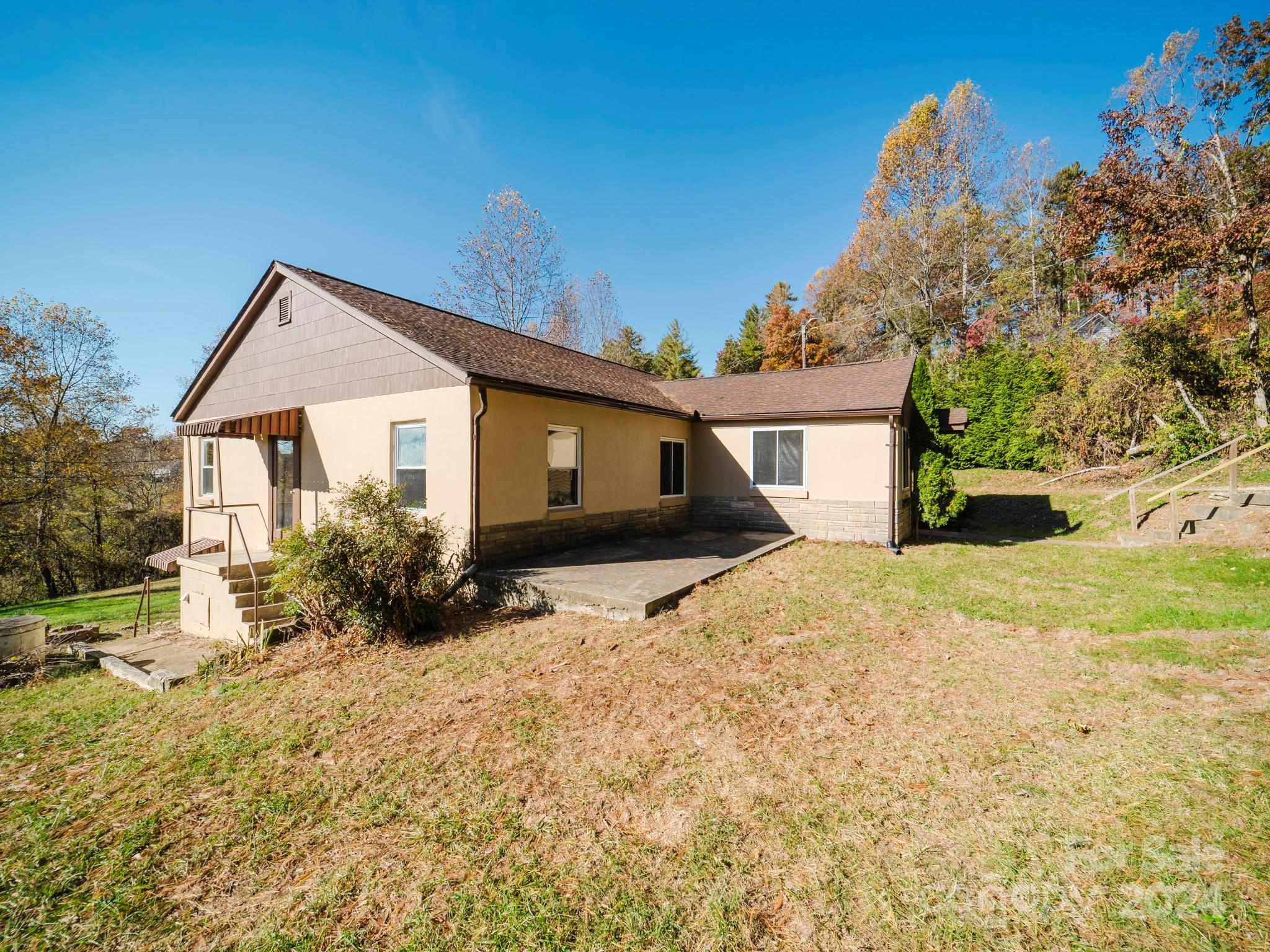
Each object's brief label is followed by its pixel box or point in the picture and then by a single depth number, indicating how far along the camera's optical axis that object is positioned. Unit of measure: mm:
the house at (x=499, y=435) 8133
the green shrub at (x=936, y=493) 12312
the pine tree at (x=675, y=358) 34875
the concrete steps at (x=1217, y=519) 10047
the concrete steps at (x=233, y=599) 6559
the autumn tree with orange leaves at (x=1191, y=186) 13680
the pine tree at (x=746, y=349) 36375
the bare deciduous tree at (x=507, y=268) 21266
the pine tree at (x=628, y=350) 27844
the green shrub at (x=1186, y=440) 14531
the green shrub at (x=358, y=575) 5879
